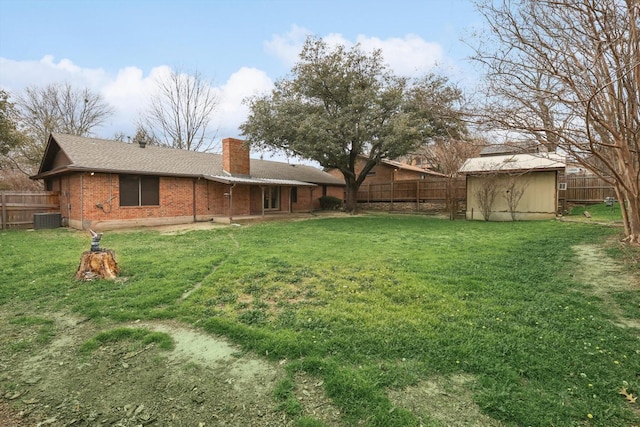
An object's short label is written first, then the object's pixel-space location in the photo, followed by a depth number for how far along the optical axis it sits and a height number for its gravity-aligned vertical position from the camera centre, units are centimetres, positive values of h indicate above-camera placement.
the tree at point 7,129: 1434 +325
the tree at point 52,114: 2152 +657
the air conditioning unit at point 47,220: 1298 -86
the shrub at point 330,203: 2264 -15
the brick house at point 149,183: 1271 +77
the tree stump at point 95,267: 536 -114
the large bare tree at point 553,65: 498 +228
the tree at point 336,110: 1498 +446
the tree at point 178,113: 2752 +769
